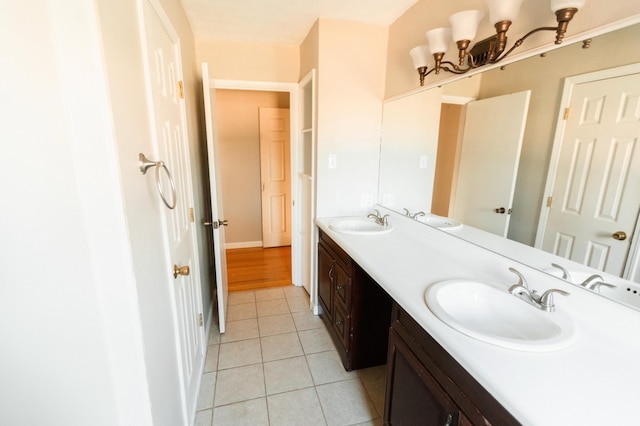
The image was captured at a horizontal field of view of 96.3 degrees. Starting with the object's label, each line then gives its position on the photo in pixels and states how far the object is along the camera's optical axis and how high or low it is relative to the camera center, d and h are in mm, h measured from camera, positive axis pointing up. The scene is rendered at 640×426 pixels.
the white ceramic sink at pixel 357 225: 2131 -487
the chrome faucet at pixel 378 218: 2117 -440
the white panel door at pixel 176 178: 1159 -110
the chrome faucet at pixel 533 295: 983 -468
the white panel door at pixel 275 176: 3797 -248
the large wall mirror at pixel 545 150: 915 +53
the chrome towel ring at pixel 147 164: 953 -30
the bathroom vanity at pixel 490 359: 677 -537
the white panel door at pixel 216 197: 1853 -285
